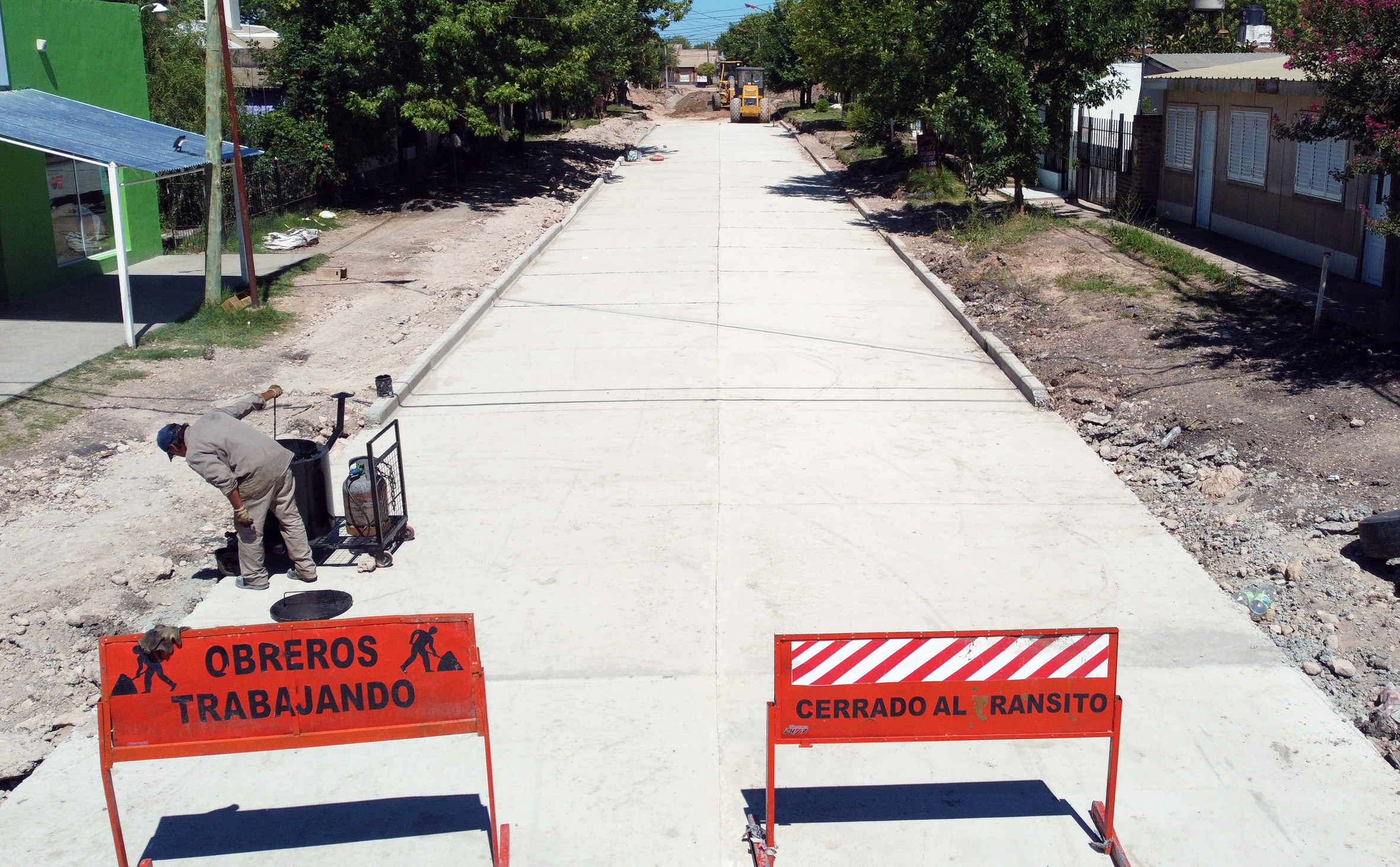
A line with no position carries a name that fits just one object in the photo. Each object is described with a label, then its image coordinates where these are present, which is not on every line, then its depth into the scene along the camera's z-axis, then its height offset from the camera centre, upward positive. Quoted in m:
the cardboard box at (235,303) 17.09 -1.97
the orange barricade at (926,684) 5.40 -2.30
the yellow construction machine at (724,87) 75.38 +4.25
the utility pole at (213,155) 16.97 +0.10
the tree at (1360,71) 11.10 +0.72
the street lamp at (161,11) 28.84 +3.53
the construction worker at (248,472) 7.85 -1.99
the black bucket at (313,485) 8.74 -2.32
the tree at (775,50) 68.88 +6.39
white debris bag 23.27 -1.48
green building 18.09 -0.09
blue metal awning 15.38 +0.41
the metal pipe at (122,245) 14.93 -0.99
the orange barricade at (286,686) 5.25 -2.24
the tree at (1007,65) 21.75 +1.60
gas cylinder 8.77 -2.41
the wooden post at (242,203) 16.91 -0.60
